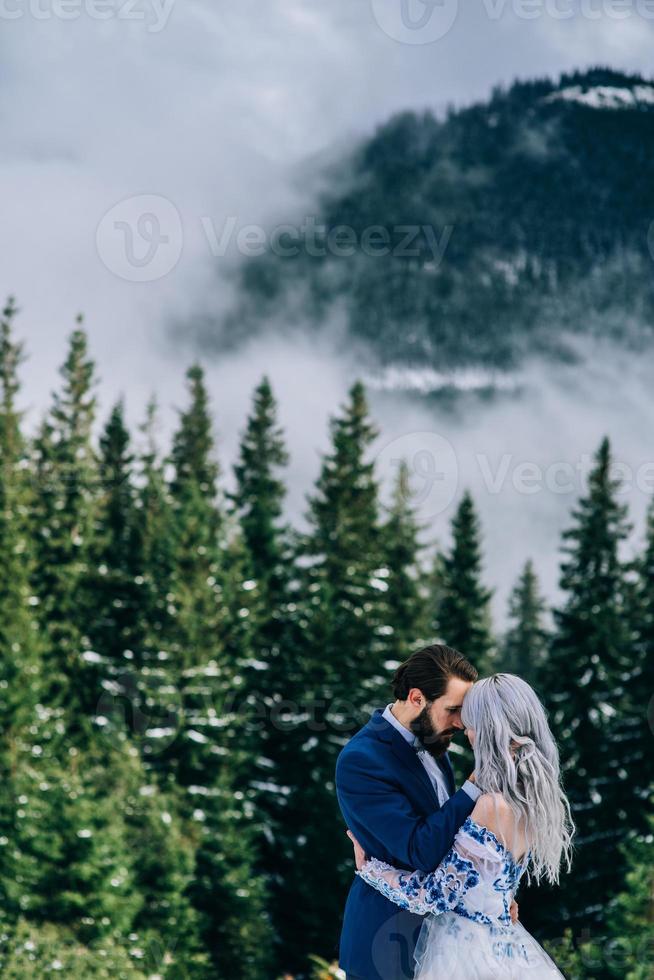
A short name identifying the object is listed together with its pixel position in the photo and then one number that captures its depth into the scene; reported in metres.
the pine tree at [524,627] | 68.19
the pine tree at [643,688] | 36.16
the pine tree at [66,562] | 48.06
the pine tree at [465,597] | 42.25
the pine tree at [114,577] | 50.38
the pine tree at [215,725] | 37.81
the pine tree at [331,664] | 39.22
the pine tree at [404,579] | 44.00
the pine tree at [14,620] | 33.78
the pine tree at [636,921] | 19.86
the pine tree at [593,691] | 35.50
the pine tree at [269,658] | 42.62
